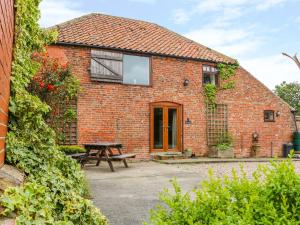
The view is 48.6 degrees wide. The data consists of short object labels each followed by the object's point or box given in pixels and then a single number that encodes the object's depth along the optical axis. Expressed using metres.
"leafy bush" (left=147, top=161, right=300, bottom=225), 2.18
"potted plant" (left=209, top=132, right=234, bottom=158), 15.23
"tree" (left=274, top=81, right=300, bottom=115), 40.07
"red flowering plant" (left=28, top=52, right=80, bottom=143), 10.66
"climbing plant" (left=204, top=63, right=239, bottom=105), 15.69
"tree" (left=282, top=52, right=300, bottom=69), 13.25
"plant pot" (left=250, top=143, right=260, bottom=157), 16.45
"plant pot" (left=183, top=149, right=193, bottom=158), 14.84
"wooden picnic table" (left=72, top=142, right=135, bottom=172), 9.73
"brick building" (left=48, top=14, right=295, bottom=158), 13.24
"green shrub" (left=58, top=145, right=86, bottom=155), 10.87
